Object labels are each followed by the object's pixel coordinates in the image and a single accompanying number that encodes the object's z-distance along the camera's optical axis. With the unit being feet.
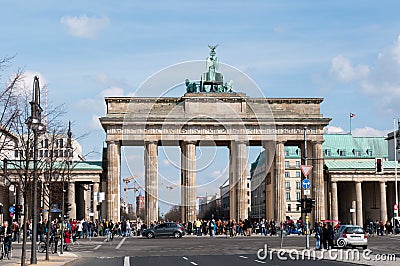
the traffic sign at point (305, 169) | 178.15
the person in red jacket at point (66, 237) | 190.51
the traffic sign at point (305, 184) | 183.42
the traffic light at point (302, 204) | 183.52
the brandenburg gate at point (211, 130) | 347.36
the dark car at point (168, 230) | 276.21
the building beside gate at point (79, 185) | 350.84
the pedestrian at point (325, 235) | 171.83
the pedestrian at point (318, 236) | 174.85
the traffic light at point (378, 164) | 232.12
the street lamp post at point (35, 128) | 118.62
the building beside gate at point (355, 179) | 377.09
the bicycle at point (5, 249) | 142.75
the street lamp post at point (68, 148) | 167.84
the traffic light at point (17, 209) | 154.05
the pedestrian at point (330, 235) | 174.12
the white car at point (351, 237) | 181.68
